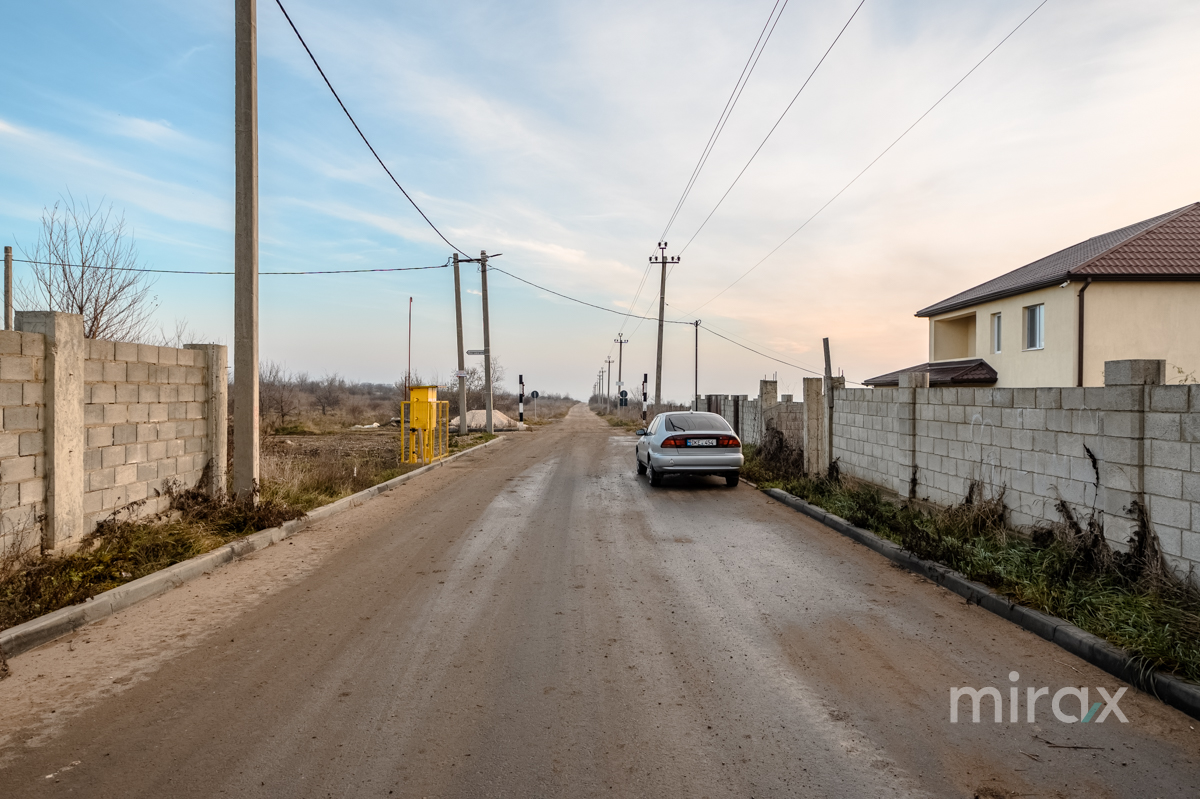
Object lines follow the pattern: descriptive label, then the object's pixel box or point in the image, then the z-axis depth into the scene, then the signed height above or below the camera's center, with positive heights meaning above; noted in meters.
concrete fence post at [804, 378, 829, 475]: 14.31 -0.53
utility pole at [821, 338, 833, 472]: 14.00 -0.41
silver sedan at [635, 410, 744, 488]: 13.49 -1.02
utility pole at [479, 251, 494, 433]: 31.24 +2.77
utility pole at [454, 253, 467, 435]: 29.80 +1.65
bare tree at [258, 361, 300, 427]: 38.06 +0.01
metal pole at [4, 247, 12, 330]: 19.70 +3.55
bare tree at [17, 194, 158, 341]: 12.71 +1.90
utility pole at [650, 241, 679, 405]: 38.47 +4.79
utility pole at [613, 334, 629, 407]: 74.16 +4.63
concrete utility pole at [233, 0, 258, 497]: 9.21 +2.03
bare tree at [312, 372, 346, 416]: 62.39 -0.10
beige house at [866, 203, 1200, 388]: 21.47 +3.06
